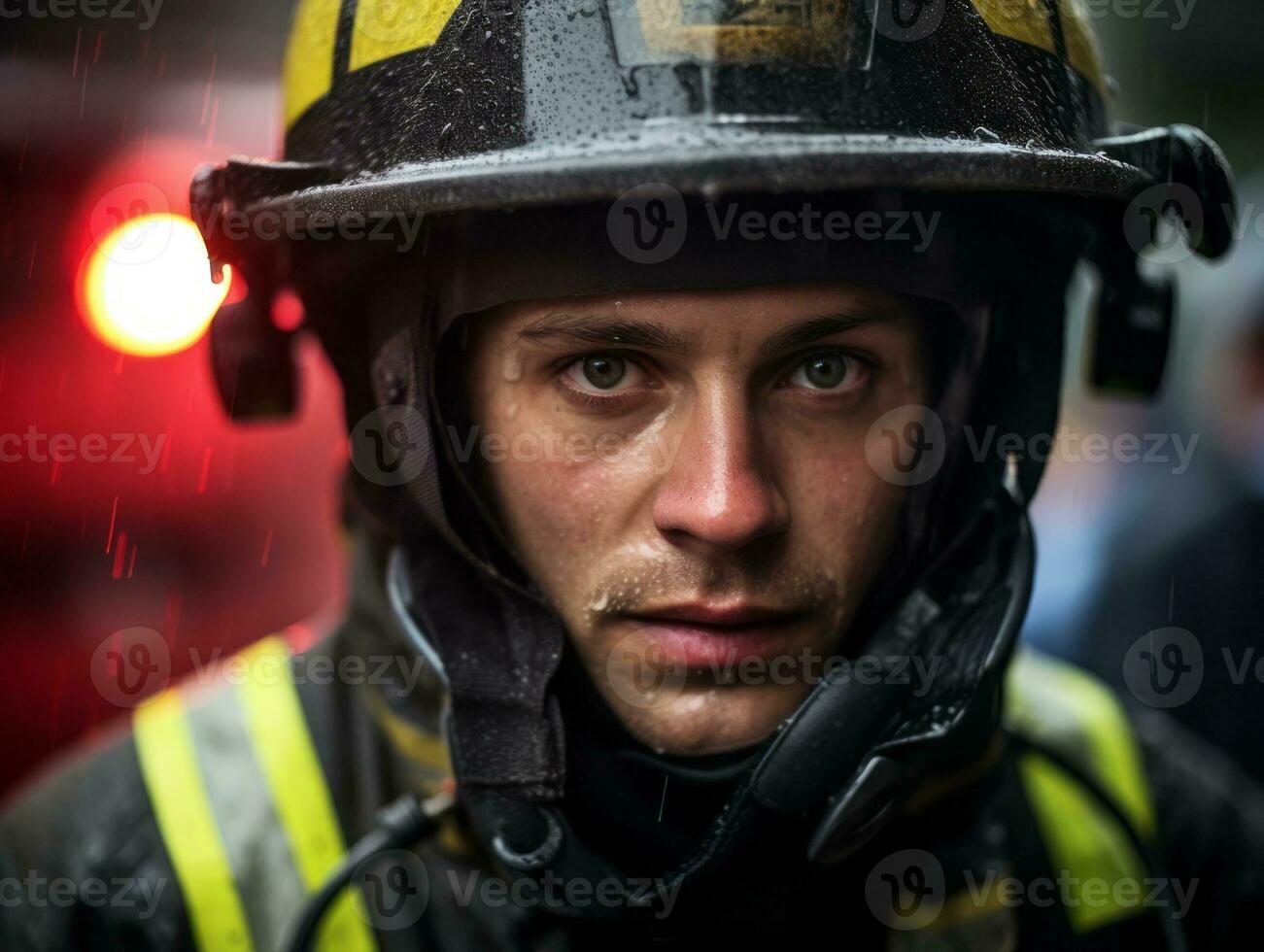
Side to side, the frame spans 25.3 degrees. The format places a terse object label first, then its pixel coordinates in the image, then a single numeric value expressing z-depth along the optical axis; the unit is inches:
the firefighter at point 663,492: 29.3
